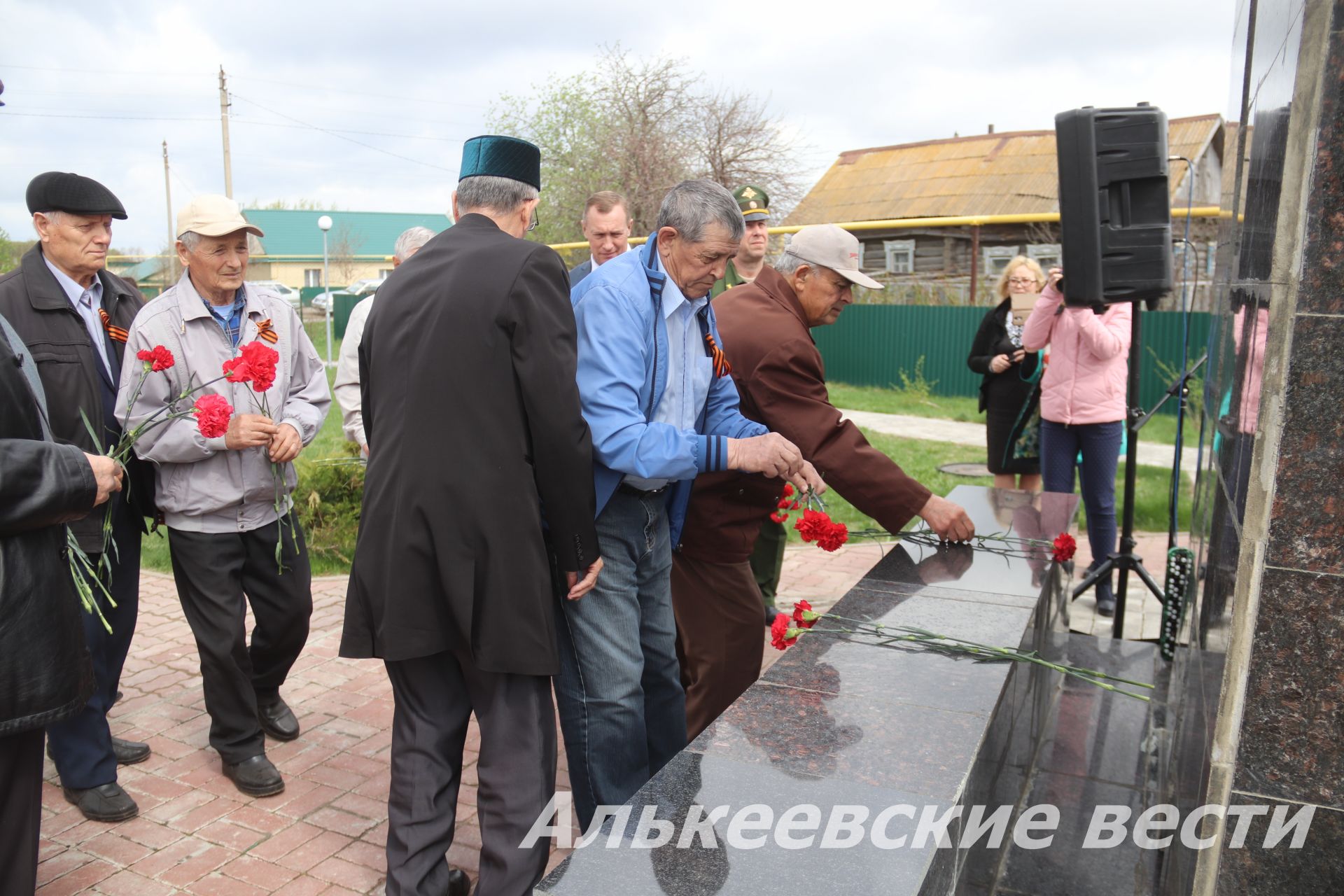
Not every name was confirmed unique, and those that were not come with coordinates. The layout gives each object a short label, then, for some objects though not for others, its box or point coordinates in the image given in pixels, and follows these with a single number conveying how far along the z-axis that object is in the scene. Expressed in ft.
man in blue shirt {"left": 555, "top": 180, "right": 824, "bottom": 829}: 9.62
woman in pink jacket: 19.72
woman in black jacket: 22.49
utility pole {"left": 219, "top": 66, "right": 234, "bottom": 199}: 96.12
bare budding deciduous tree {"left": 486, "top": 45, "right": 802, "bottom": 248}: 82.84
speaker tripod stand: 18.26
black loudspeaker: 16.81
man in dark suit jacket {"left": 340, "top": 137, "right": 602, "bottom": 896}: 8.68
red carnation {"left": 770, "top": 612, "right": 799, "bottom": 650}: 10.19
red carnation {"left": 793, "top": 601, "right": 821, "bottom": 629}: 10.61
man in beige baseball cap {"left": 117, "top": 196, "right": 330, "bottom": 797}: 12.30
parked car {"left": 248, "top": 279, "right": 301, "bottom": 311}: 118.01
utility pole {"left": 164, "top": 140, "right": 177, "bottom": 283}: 102.87
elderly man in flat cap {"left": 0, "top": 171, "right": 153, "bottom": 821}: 11.98
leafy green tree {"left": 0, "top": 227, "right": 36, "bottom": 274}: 97.71
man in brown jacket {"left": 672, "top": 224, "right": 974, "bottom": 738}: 11.75
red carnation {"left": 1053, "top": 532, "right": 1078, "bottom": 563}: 13.16
